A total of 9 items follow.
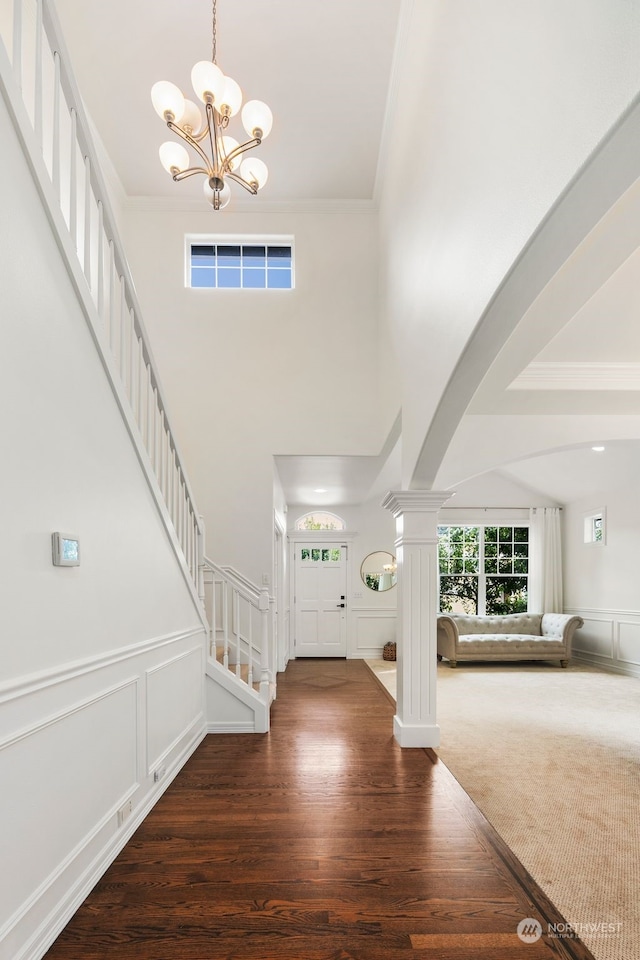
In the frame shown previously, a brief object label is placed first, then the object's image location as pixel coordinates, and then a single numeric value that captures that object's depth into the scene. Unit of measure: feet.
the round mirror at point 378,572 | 32.58
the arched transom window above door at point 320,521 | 33.47
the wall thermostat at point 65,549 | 7.11
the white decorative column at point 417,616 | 14.89
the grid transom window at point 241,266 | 22.36
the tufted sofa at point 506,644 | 28.78
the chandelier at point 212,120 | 12.28
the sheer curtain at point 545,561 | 32.53
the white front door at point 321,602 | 32.48
